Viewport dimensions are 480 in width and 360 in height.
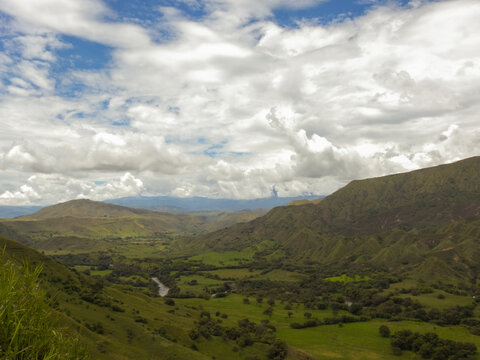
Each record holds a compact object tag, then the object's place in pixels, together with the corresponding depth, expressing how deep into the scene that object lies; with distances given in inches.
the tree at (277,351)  4239.7
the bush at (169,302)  6122.1
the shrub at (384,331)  5634.8
